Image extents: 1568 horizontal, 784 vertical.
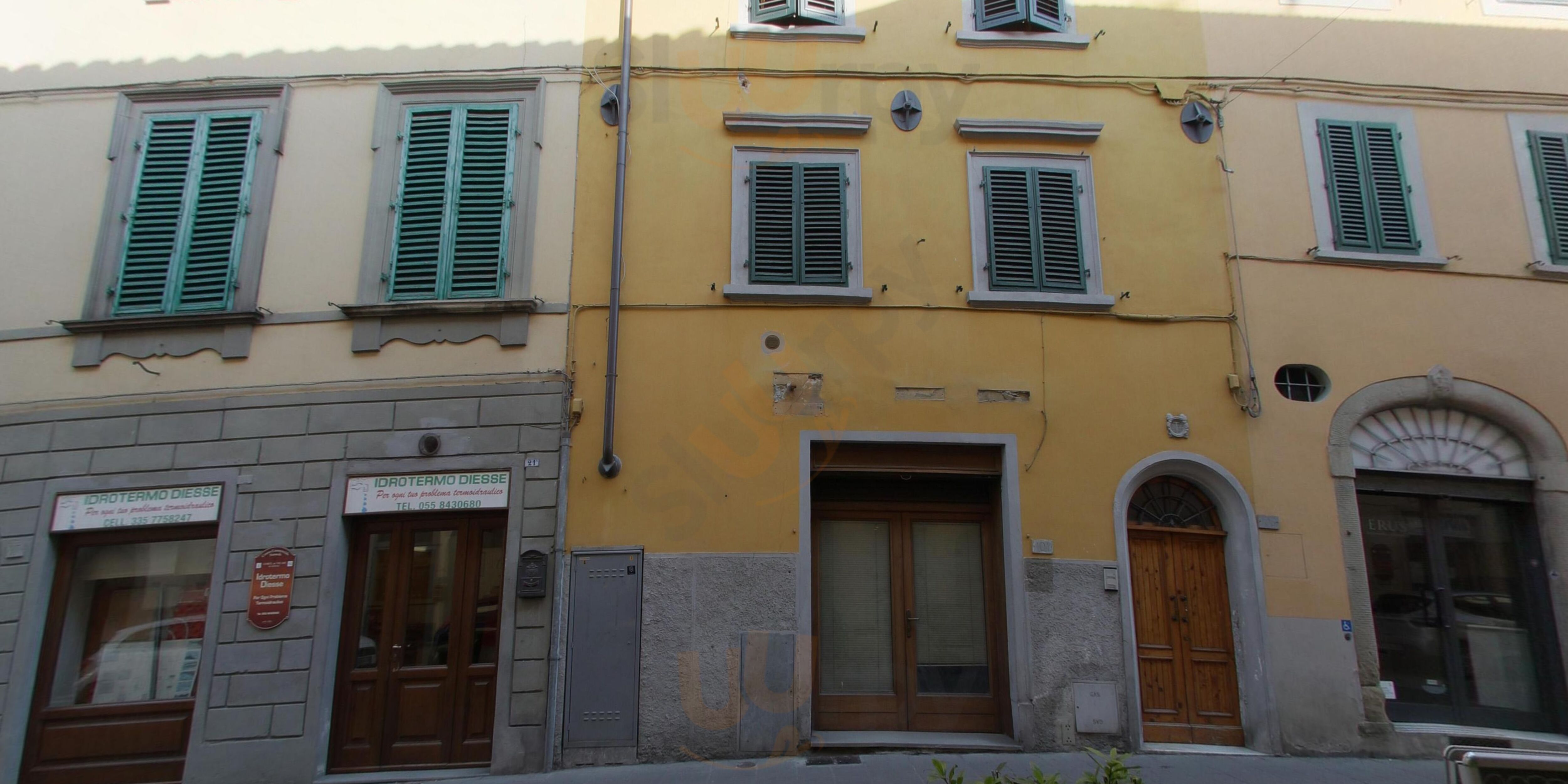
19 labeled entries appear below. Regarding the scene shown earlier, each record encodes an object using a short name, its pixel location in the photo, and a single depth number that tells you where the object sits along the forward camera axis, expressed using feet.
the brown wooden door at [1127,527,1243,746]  24.84
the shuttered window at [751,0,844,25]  28.66
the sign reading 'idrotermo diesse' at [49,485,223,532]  25.21
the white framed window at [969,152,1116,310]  26.89
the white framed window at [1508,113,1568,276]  27.78
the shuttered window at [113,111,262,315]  26.89
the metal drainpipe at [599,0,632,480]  24.93
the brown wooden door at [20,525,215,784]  23.88
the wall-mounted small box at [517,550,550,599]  24.09
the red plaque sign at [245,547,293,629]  24.20
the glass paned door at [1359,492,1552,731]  25.41
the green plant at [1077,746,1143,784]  11.44
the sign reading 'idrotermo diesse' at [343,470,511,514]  24.97
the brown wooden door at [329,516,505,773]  24.06
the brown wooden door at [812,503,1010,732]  25.55
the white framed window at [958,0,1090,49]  28.73
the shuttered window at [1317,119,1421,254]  27.71
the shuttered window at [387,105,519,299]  26.71
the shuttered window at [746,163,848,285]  27.04
